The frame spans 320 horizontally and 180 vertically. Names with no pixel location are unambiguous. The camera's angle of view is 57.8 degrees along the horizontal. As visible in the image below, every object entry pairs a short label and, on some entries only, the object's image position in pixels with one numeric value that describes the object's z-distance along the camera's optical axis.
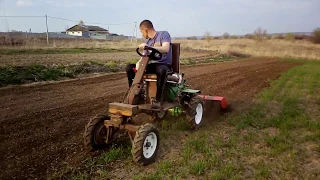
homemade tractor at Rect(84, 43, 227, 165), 3.95
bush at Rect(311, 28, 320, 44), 55.91
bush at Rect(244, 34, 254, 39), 68.81
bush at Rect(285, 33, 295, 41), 61.31
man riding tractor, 4.69
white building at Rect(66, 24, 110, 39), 66.44
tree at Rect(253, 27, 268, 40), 65.56
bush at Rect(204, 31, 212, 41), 67.53
